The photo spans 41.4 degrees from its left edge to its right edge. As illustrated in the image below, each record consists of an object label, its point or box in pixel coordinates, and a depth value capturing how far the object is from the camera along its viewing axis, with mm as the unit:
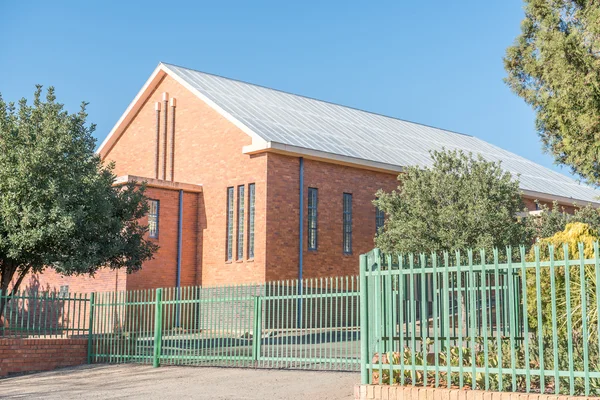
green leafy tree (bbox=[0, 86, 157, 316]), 18969
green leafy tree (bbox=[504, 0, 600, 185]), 14078
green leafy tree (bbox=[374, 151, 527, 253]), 23609
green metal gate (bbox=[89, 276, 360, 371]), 15109
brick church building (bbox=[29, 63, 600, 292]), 27250
